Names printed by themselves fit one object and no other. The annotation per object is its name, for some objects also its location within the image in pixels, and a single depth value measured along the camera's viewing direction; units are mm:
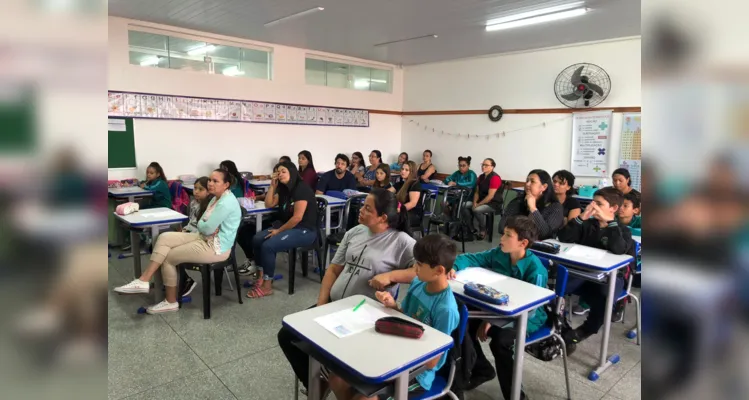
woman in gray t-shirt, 2312
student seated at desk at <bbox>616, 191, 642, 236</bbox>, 3101
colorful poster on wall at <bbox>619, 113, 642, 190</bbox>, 5922
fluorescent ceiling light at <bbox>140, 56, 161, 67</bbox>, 5891
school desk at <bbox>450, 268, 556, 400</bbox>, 1953
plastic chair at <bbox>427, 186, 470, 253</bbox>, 5461
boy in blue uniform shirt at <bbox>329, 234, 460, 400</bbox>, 1755
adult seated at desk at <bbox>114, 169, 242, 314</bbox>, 3357
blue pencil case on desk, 1943
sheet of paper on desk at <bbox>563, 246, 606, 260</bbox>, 2738
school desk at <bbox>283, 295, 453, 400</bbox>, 1415
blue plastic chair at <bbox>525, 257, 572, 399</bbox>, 2305
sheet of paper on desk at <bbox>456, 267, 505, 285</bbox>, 2302
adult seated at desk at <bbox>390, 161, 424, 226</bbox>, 5074
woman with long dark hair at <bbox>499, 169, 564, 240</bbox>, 3512
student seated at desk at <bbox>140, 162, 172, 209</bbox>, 5320
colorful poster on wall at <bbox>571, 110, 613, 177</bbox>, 6352
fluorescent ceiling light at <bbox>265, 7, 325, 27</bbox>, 5002
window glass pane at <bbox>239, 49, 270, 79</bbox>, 6914
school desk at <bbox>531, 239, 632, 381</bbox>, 2574
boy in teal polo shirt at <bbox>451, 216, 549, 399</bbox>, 2213
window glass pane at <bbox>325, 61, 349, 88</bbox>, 7928
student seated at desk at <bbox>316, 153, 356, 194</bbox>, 5926
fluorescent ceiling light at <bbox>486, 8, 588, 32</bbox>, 4957
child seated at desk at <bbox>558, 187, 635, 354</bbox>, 2800
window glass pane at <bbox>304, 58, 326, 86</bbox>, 7602
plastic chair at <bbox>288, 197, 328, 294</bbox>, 3904
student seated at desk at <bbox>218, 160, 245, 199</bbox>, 5379
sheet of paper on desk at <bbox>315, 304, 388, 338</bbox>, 1666
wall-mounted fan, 6297
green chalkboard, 5672
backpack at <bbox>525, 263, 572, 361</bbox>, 2363
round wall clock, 7465
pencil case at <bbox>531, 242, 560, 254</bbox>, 2799
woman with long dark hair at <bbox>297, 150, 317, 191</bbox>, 5793
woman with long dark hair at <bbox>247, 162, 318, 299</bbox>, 3830
